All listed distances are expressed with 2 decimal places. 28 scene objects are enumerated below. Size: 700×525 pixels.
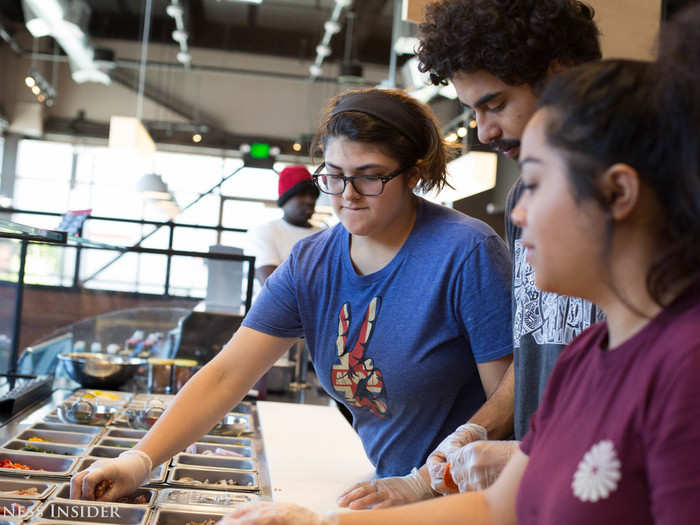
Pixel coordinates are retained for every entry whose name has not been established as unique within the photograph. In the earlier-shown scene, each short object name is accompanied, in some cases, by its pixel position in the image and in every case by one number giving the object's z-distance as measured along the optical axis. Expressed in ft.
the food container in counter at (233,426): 7.64
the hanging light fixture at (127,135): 22.65
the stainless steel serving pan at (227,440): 7.27
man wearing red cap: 13.39
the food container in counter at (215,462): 6.30
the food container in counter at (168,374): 9.88
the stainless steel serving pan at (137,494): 4.90
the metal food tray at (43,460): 5.99
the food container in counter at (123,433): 7.12
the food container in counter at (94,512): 4.66
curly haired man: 4.27
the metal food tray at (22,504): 4.54
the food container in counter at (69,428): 7.22
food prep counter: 4.79
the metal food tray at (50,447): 6.40
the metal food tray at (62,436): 6.86
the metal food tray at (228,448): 6.83
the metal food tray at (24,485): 5.04
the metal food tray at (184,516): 4.83
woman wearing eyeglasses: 5.12
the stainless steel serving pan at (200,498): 5.04
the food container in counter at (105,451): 6.47
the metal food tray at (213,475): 5.74
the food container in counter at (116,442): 6.73
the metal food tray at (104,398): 8.41
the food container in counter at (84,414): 7.50
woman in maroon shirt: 2.17
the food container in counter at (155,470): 5.60
